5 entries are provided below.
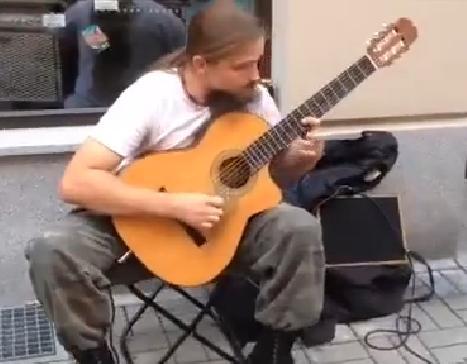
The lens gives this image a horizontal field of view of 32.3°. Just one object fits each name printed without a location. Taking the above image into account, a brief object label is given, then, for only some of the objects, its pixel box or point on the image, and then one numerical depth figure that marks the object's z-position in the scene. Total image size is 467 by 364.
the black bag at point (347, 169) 2.89
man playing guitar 2.12
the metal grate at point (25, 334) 2.70
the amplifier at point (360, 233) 2.90
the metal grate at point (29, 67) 2.96
